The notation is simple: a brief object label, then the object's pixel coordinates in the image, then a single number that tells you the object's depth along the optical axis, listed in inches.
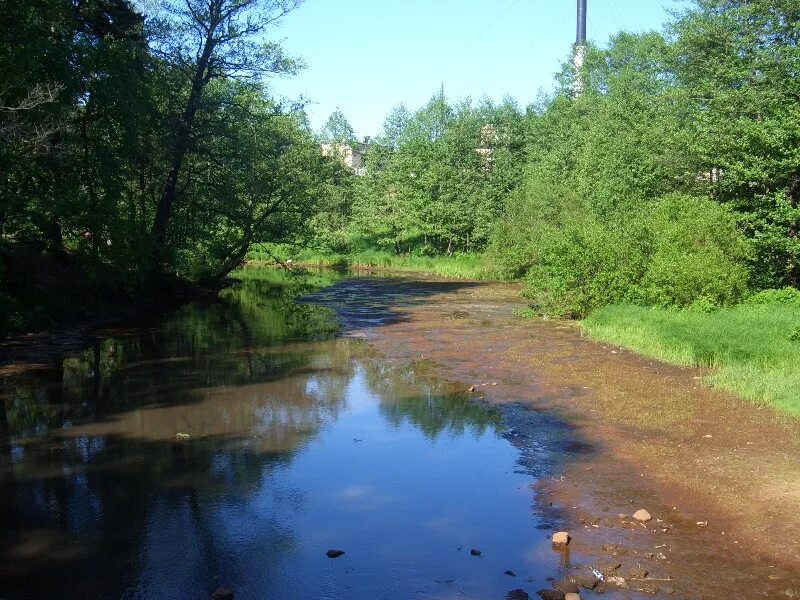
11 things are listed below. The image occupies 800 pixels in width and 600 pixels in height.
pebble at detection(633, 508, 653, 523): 346.0
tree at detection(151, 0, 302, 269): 1078.4
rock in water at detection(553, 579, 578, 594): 283.6
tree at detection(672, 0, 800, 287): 901.8
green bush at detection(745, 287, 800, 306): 785.6
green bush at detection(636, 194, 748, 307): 802.8
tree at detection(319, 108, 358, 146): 2751.0
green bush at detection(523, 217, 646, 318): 922.7
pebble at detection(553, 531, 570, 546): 324.0
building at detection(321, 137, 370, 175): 2432.3
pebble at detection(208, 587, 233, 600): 277.0
